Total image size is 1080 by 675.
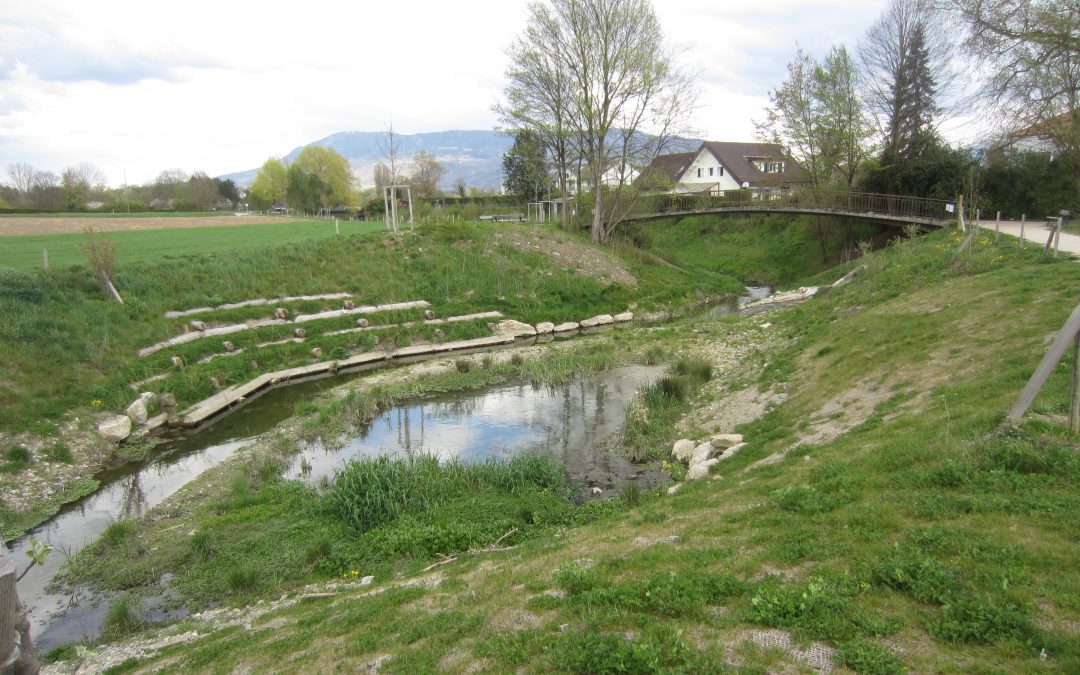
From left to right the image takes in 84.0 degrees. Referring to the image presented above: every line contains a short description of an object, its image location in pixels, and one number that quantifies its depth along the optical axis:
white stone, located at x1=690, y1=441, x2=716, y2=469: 10.70
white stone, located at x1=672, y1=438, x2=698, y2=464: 11.31
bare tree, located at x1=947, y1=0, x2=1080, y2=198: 17.25
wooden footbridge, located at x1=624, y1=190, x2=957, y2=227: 29.88
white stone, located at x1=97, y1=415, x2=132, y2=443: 14.20
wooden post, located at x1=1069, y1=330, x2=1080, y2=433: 6.07
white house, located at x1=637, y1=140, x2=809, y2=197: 61.95
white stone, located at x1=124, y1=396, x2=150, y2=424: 15.19
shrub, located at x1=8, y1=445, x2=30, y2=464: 12.29
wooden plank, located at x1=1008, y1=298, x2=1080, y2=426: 5.79
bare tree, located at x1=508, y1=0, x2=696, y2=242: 33.81
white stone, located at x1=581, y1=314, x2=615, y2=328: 28.20
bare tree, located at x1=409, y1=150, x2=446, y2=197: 77.38
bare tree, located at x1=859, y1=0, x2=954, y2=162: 35.66
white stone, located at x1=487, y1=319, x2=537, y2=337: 25.81
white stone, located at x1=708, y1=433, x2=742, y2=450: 10.91
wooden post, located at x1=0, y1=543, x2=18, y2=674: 2.57
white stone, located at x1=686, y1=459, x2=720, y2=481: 9.83
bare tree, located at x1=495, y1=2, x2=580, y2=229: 35.19
